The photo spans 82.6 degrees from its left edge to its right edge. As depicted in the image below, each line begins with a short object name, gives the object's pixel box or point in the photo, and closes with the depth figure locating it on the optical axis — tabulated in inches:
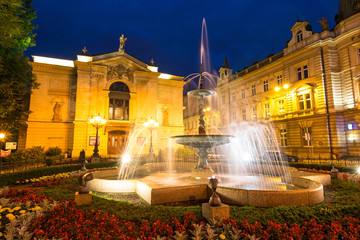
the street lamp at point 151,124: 866.0
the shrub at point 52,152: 922.3
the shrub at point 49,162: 532.7
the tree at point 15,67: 545.3
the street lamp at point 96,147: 712.5
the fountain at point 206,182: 238.2
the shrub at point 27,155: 703.9
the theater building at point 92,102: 1014.4
